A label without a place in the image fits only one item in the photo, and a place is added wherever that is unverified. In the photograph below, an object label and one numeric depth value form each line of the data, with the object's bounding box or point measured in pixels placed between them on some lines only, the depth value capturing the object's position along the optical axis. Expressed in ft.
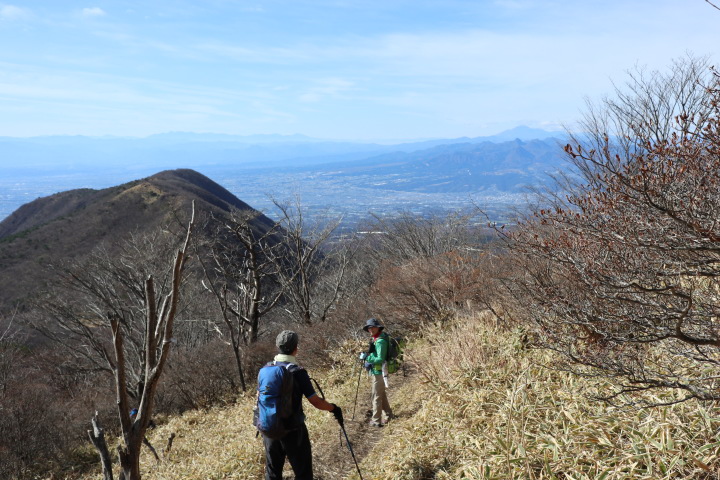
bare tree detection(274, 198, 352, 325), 54.24
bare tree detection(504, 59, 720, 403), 9.73
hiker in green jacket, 21.67
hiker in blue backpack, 12.91
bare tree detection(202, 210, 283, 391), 50.08
